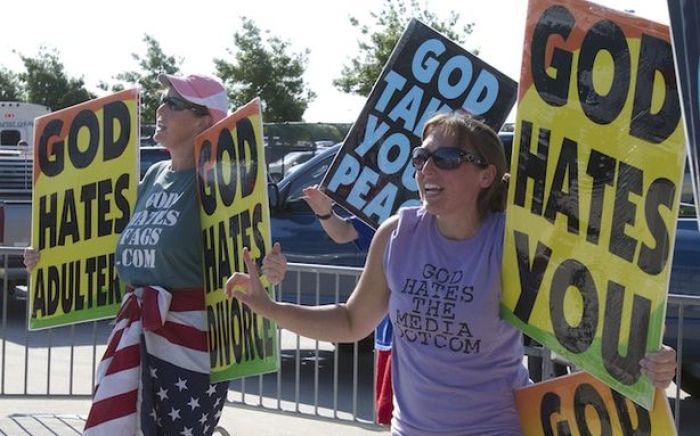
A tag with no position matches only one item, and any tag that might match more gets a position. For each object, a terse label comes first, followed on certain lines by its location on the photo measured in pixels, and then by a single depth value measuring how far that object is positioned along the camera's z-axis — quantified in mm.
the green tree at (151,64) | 52875
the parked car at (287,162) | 17472
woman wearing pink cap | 4559
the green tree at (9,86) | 69062
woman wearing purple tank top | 3182
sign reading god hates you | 2816
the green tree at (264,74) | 46531
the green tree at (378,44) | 38531
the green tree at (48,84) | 63844
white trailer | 26797
